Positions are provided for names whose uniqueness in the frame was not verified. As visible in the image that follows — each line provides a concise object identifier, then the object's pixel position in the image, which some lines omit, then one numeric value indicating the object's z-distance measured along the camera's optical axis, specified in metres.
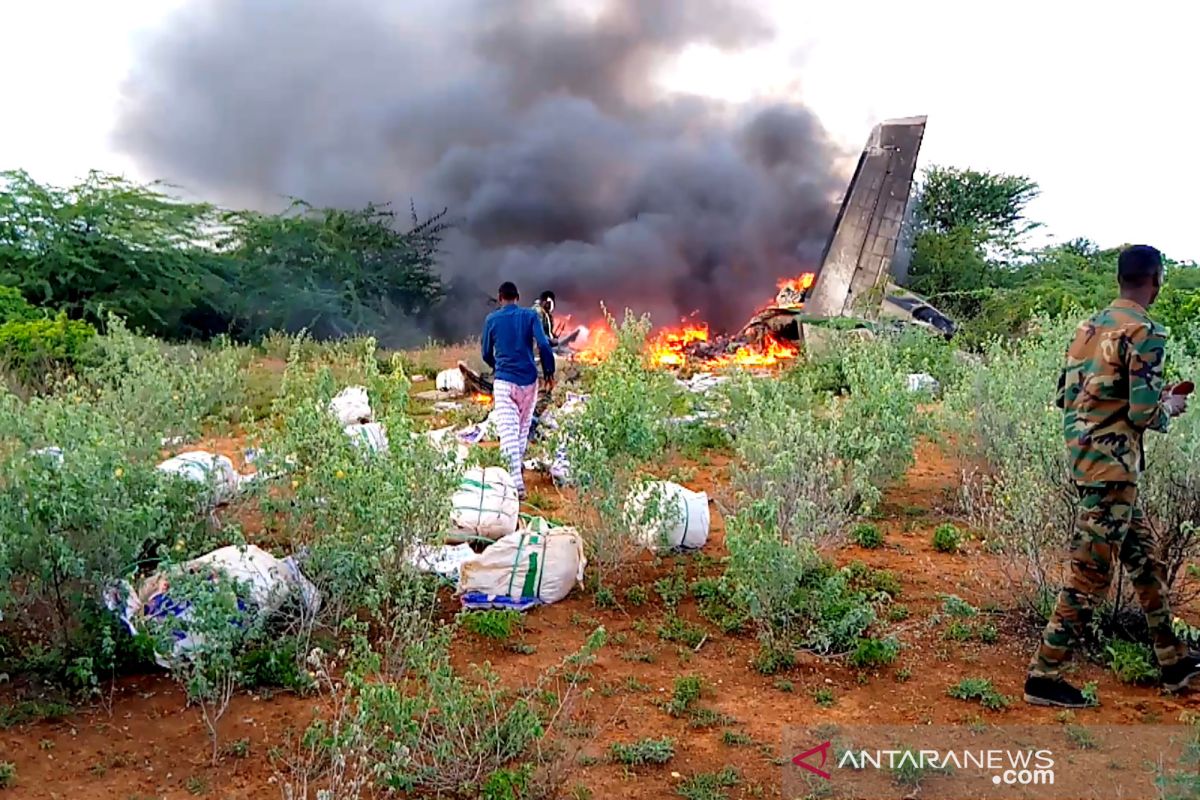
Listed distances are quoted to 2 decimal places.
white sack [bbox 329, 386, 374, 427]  8.20
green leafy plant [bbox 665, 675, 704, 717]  3.44
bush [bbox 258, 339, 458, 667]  3.66
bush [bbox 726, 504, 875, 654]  3.83
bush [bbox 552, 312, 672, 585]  4.73
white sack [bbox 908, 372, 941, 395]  7.73
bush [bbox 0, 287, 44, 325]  12.00
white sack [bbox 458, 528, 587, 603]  4.40
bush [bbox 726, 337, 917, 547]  4.67
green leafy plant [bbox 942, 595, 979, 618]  4.17
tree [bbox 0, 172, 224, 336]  14.45
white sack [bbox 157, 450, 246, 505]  4.32
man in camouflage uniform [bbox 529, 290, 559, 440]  8.28
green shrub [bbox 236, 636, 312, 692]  3.48
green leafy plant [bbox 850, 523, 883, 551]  5.70
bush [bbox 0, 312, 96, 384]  10.05
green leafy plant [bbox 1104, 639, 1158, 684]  3.61
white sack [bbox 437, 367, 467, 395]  12.05
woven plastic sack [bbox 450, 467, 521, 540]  4.99
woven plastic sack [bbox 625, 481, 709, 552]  4.71
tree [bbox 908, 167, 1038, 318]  20.23
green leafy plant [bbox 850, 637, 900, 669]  3.87
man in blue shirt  6.42
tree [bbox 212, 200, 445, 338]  17.69
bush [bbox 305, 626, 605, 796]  2.68
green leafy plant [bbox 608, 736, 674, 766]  3.05
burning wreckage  15.70
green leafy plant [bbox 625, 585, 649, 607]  4.59
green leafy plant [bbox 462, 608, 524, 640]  4.06
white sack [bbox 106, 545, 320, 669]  3.46
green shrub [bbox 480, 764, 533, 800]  2.70
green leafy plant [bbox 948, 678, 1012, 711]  3.47
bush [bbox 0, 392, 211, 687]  3.32
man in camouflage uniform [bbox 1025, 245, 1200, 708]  3.22
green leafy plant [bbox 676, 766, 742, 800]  2.85
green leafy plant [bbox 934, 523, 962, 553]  5.57
